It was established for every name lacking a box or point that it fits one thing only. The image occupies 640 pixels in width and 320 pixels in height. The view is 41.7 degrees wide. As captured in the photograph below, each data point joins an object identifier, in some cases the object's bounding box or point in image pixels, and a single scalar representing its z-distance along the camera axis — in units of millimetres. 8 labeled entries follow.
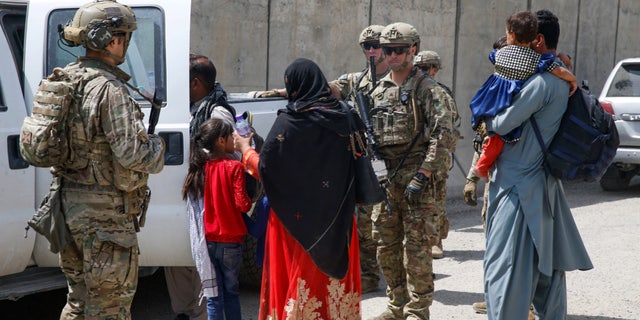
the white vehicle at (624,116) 11391
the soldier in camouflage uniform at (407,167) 5410
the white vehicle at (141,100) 5070
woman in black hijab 4266
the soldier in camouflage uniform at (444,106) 5445
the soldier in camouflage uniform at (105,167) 3965
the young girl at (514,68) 4457
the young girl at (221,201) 4852
